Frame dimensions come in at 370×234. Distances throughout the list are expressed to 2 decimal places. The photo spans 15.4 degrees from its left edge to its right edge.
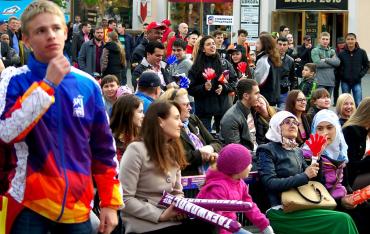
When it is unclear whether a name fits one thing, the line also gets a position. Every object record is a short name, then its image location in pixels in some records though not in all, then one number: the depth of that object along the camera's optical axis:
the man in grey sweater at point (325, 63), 30.25
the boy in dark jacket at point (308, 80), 23.11
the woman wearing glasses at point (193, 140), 10.90
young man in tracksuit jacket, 5.82
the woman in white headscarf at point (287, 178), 11.11
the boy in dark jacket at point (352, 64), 30.15
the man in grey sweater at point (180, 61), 21.13
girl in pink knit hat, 9.75
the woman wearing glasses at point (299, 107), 15.23
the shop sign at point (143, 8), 60.21
